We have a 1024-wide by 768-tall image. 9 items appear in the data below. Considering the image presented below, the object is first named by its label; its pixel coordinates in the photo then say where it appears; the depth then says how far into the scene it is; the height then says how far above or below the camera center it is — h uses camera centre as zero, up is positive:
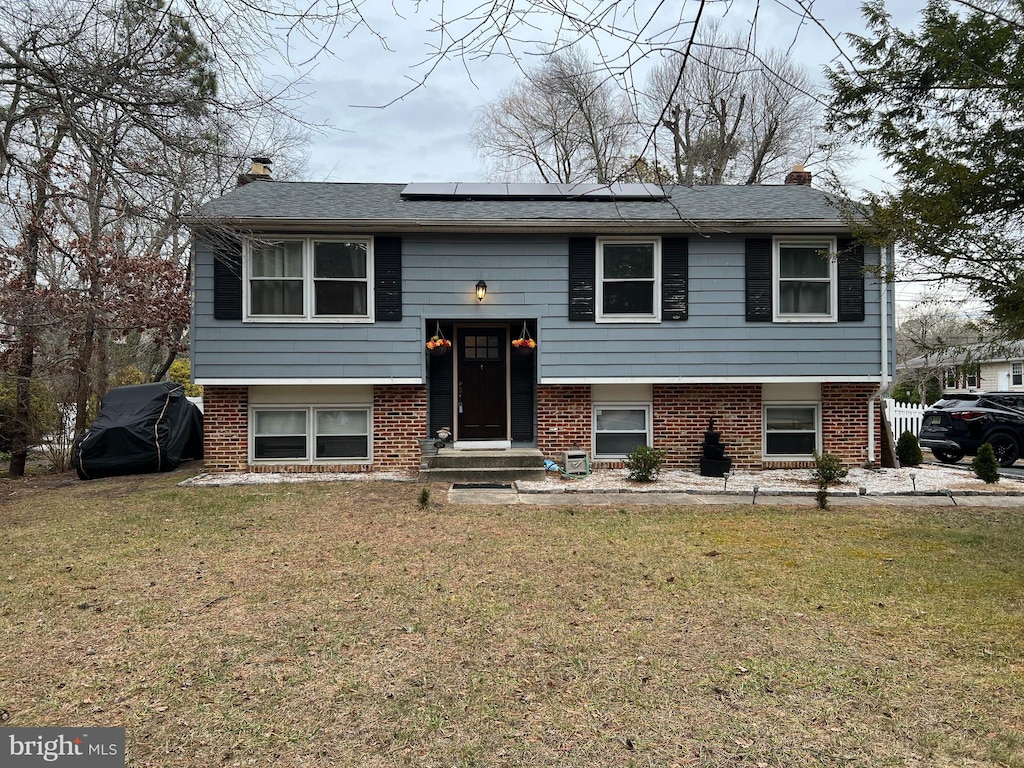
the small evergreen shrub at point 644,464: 8.92 -1.05
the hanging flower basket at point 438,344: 9.95 +0.82
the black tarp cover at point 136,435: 10.01 -0.74
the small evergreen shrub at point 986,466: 8.87 -1.05
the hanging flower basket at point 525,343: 10.10 +0.86
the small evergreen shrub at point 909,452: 10.90 -1.04
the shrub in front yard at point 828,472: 8.09 -1.06
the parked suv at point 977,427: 12.05 -0.66
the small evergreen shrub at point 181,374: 22.96 +0.73
